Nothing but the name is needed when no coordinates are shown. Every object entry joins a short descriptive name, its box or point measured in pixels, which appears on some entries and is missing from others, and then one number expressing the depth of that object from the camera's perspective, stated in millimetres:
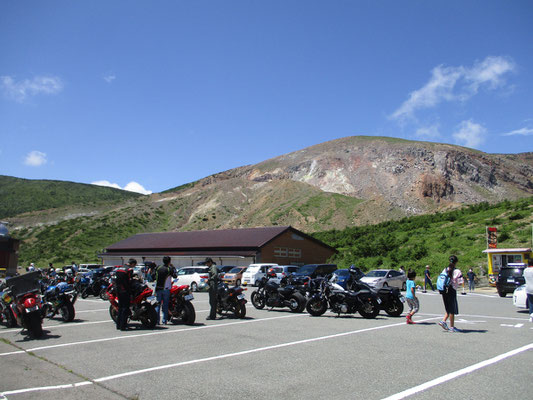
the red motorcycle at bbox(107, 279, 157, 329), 10430
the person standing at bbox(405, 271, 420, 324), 11547
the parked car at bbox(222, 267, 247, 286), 26594
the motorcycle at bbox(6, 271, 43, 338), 9023
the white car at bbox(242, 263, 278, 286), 29047
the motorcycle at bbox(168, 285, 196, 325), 11250
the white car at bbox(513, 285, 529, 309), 13855
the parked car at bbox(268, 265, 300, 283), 28159
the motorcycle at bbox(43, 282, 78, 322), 11797
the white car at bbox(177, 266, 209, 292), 26312
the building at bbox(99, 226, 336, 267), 39781
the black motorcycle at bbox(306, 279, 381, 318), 12820
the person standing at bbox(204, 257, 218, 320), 12359
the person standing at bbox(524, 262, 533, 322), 10488
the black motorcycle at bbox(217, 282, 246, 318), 12720
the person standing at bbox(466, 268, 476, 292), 25406
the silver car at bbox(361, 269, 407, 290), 23514
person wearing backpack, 9961
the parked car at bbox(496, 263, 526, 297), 20500
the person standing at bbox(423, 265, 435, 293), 25028
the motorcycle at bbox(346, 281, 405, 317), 13297
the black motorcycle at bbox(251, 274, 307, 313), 14336
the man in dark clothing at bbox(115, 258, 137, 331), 10062
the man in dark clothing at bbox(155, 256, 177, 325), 11195
